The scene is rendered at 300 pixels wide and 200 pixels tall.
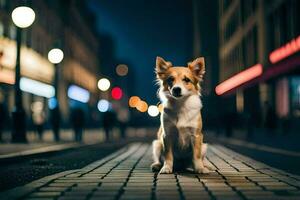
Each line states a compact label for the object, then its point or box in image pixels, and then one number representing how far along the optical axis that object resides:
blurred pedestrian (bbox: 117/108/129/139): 37.54
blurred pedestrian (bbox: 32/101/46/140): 27.86
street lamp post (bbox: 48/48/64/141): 26.24
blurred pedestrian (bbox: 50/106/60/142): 27.13
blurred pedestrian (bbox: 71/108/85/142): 28.02
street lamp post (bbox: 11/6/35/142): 19.55
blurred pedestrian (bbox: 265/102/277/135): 31.42
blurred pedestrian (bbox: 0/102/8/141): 24.77
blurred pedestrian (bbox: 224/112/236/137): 34.78
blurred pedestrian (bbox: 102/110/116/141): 32.34
